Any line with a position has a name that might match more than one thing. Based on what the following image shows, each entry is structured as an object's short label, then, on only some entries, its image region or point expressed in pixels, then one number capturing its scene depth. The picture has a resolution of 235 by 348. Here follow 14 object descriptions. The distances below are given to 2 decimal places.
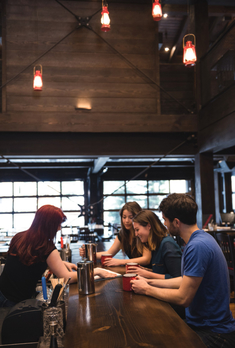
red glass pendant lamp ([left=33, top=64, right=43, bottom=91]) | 4.64
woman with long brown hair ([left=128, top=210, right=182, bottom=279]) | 2.00
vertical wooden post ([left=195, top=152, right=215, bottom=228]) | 5.75
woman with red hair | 2.04
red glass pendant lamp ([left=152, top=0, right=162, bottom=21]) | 3.79
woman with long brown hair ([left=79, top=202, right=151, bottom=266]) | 2.82
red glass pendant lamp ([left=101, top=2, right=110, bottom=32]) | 3.96
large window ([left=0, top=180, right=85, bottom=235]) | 11.65
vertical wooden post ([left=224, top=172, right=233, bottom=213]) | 12.10
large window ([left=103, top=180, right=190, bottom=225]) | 12.12
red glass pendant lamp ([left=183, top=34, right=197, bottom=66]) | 3.94
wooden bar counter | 1.09
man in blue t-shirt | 1.46
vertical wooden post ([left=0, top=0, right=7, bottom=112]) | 5.59
